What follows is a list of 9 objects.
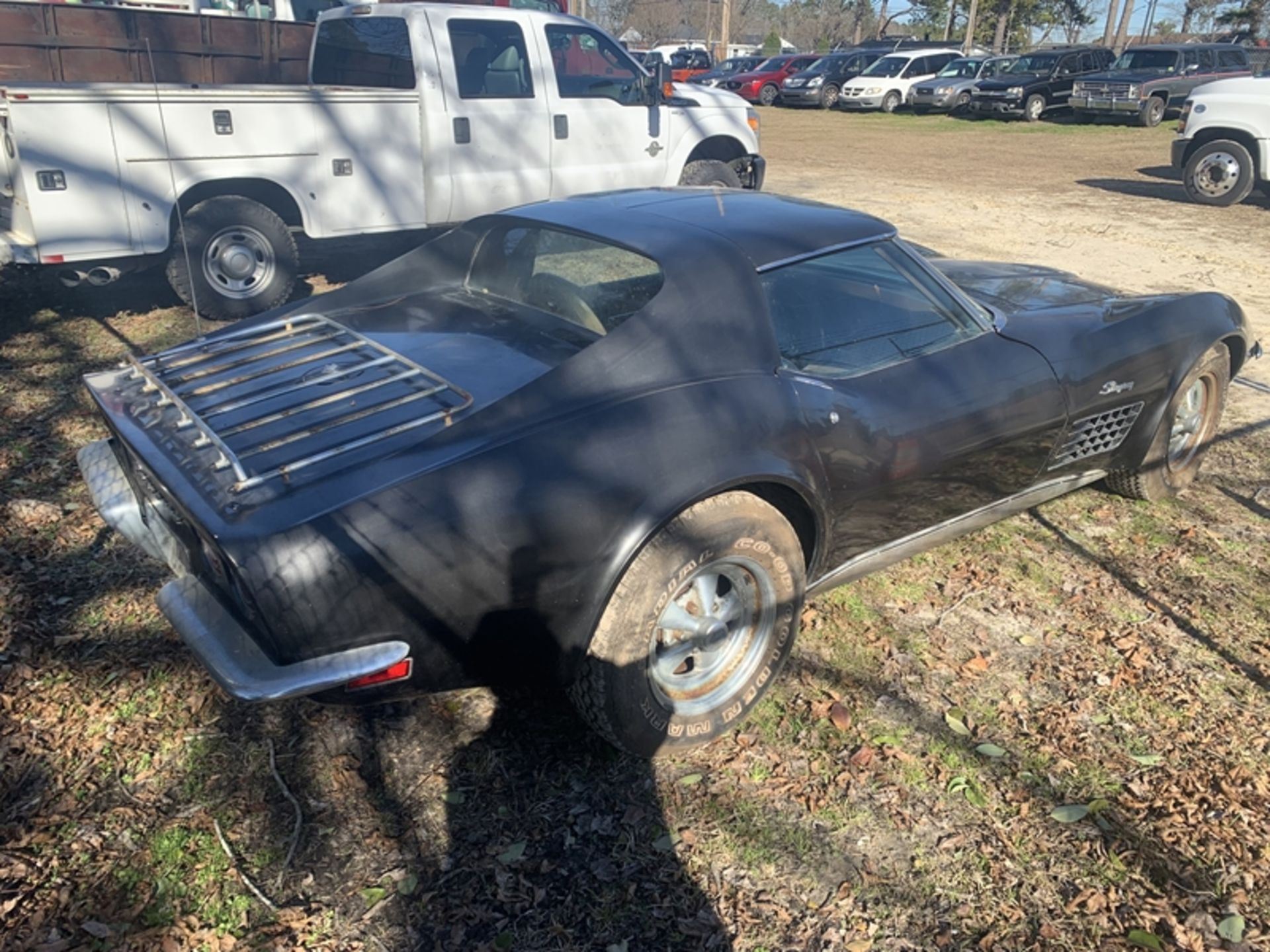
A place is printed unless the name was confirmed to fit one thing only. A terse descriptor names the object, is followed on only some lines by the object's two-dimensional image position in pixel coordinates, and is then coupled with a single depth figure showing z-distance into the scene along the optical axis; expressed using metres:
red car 29.47
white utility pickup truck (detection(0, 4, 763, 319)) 5.98
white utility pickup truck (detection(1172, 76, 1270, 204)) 11.77
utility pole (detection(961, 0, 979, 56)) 40.84
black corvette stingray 2.40
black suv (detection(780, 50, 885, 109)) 28.06
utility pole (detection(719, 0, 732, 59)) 43.59
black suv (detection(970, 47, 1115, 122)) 23.44
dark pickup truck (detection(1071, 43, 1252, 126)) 21.00
